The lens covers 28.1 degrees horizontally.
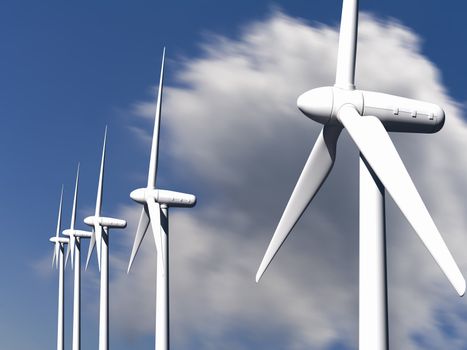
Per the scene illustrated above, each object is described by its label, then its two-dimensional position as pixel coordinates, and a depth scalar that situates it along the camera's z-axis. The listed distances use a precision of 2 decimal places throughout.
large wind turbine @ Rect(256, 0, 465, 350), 28.81
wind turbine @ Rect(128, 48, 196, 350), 56.06
